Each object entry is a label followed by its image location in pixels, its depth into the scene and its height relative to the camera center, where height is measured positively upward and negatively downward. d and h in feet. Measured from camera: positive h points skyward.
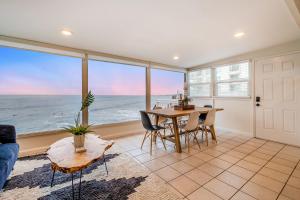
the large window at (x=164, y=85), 15.37 +1.71
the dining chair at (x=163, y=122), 11.86 -2.01
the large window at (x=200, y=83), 16.29 +1.95
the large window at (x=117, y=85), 12.23 +1.50
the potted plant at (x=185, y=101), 11.19 -0.16
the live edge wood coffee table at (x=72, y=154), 4.48 -2.04
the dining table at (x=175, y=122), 8.64 -1.53
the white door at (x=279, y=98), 10.19 +0.01
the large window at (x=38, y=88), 9.46 +0.86
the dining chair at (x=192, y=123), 9.23 -1.59
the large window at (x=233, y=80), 13.17 +1.84
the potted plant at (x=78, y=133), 5.74 -1.39
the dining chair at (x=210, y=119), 10.34 -1.48
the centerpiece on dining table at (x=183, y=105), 11.02 -0.48
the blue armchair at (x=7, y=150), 4.79 -2.02
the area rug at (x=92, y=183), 5.22 -3.50
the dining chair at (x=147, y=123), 9.23 -1.59
